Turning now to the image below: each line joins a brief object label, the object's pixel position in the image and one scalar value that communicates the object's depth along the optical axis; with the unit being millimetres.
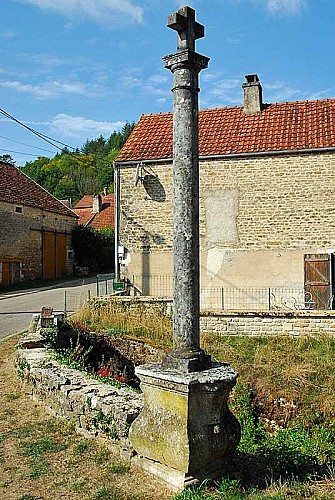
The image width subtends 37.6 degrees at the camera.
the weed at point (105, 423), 4779
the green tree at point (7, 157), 68312
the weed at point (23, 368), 7090
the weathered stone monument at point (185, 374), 3848
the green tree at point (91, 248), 31250
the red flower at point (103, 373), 7715
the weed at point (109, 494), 3754
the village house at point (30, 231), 23938
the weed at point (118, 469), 4207
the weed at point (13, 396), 6609
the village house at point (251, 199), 15297
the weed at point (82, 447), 4742
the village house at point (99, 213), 39812
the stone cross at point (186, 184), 4270
